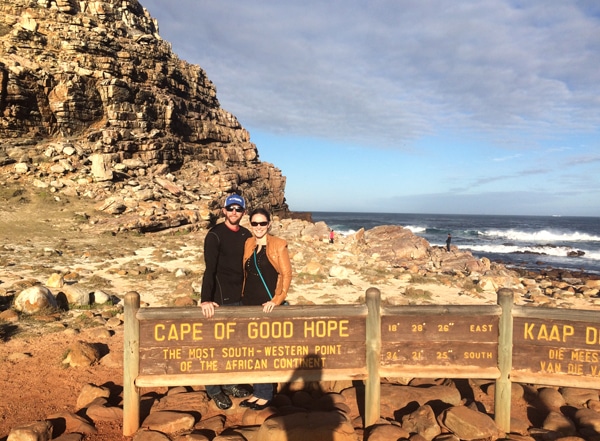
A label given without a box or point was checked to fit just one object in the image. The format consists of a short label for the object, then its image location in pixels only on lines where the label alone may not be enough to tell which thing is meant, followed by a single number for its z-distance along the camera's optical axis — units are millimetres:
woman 4531
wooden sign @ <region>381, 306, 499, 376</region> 4203
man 4562
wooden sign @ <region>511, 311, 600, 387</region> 4066
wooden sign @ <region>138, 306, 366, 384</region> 4059
